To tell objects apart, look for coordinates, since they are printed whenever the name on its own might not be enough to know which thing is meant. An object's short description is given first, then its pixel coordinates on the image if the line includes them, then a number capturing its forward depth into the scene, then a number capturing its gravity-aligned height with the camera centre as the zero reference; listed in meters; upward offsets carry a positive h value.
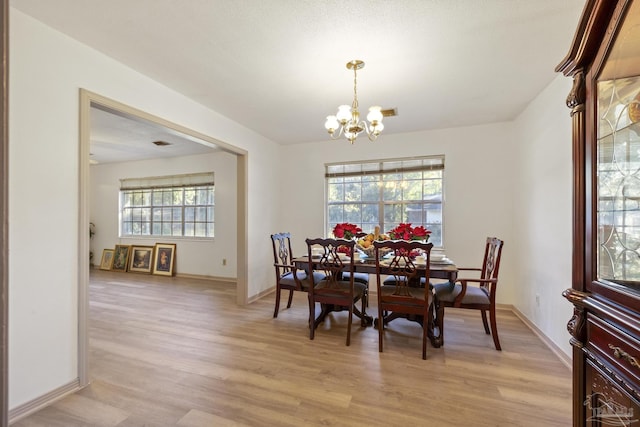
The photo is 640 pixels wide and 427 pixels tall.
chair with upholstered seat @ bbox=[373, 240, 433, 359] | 2.29 -0.71
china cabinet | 0.88 +0.00
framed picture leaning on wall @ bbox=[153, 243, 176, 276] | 5.59 -0.94
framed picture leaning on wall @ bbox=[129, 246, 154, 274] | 5.75 -0.98
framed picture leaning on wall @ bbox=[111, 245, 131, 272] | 5.91 -0.97
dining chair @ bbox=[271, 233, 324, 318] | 3.05 -0.76
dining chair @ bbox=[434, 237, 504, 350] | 2.46 -0.76
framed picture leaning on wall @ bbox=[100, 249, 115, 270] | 6.06 -1.03
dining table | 2.44 -0.56
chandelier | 2.31 +0.84
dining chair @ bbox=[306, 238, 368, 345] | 2.59 -0.72
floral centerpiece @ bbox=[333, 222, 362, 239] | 2.94 -0.19
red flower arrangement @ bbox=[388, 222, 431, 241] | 2.81 -0.20
